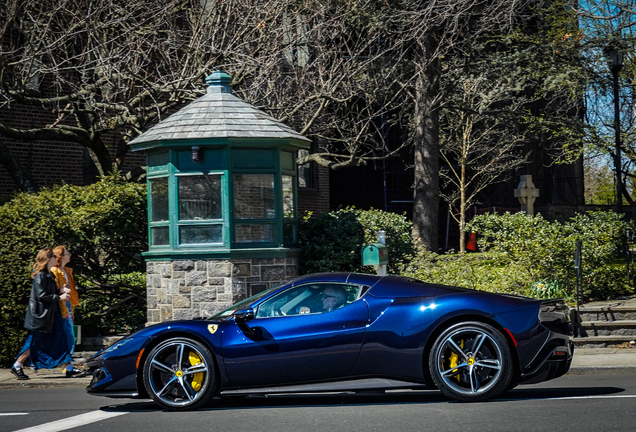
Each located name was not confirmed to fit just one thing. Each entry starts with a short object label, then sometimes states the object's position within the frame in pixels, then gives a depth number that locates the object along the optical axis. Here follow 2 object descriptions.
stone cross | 28.86
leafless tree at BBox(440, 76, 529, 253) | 25.90
